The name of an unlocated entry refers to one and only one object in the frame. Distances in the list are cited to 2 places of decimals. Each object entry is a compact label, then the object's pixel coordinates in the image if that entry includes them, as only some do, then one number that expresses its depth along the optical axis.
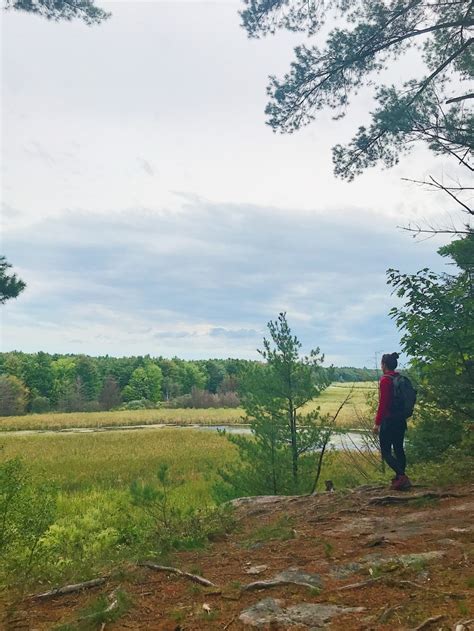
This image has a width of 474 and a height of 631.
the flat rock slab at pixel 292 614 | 3.55
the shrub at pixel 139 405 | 94.25
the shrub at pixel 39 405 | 90.44
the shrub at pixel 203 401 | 100.54
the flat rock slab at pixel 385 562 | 4.38
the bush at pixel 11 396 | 78.39
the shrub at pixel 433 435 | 10.69
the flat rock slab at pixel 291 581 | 4.24
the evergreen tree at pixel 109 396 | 96.75
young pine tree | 11.13
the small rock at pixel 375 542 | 5.12
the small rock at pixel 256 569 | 4.73
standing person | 7.05
